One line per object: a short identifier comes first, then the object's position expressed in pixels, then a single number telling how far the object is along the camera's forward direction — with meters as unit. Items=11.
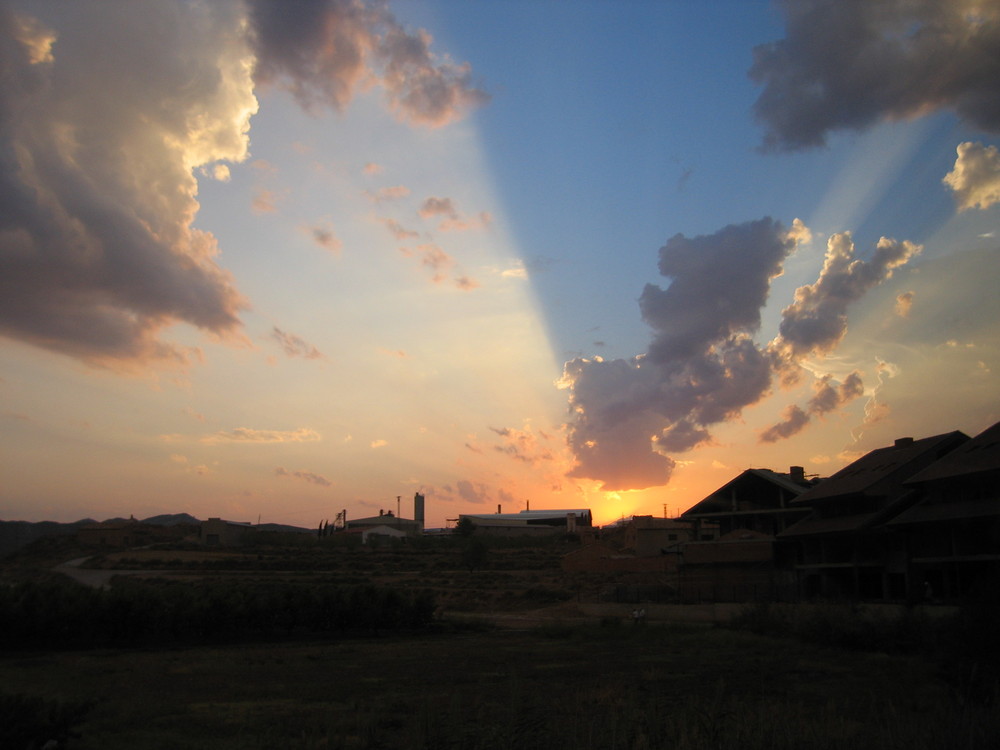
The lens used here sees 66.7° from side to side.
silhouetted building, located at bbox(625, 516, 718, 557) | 63.97
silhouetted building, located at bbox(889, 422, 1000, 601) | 32.16
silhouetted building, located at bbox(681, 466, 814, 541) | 50.81
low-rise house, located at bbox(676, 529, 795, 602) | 43.38
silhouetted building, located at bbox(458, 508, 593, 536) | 124.31
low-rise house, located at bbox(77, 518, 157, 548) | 98.56
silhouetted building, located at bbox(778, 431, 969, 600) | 37.97
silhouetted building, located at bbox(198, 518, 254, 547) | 101.69
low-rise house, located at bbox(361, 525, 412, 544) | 112.94
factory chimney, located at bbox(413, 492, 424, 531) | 158.75
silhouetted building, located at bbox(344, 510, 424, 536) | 136.62
